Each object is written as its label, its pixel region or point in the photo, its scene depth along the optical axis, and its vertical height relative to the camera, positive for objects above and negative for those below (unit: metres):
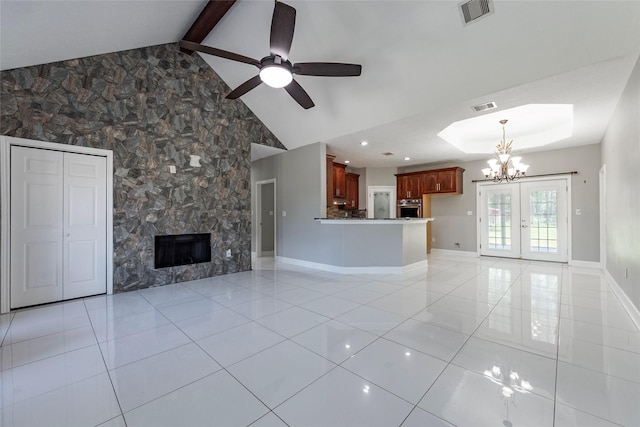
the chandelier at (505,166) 5.18 +0.97
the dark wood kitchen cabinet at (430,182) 7.22 +0.93
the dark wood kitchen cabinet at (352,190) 7.96 +0.77
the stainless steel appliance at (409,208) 7.79 +0.19
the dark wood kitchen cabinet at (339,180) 7.02 +0.94
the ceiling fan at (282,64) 2.40 +1.67
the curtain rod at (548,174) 5.85 +0.93
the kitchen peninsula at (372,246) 5.04 -0.62
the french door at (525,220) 6.09 -0.15
